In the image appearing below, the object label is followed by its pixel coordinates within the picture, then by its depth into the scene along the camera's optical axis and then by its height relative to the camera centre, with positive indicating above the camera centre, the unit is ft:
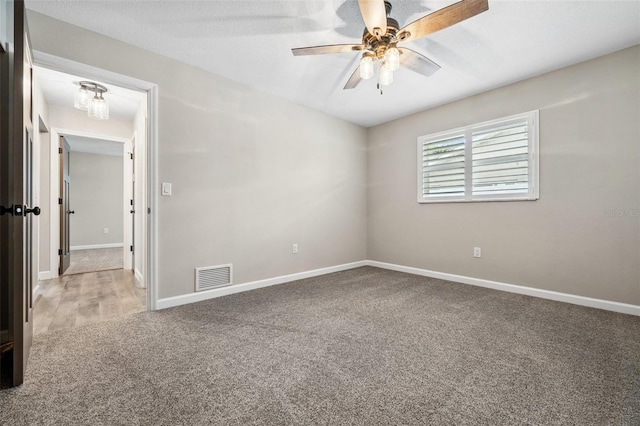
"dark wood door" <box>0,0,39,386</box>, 4.60 +0.35
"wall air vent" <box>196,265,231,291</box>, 9.30 -2.33
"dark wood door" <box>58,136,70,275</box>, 12.92 -0.02
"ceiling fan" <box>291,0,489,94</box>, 5.20 +3.78
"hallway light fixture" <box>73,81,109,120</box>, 10.26 +4.01
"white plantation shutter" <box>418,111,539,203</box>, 9.96 +1.96
